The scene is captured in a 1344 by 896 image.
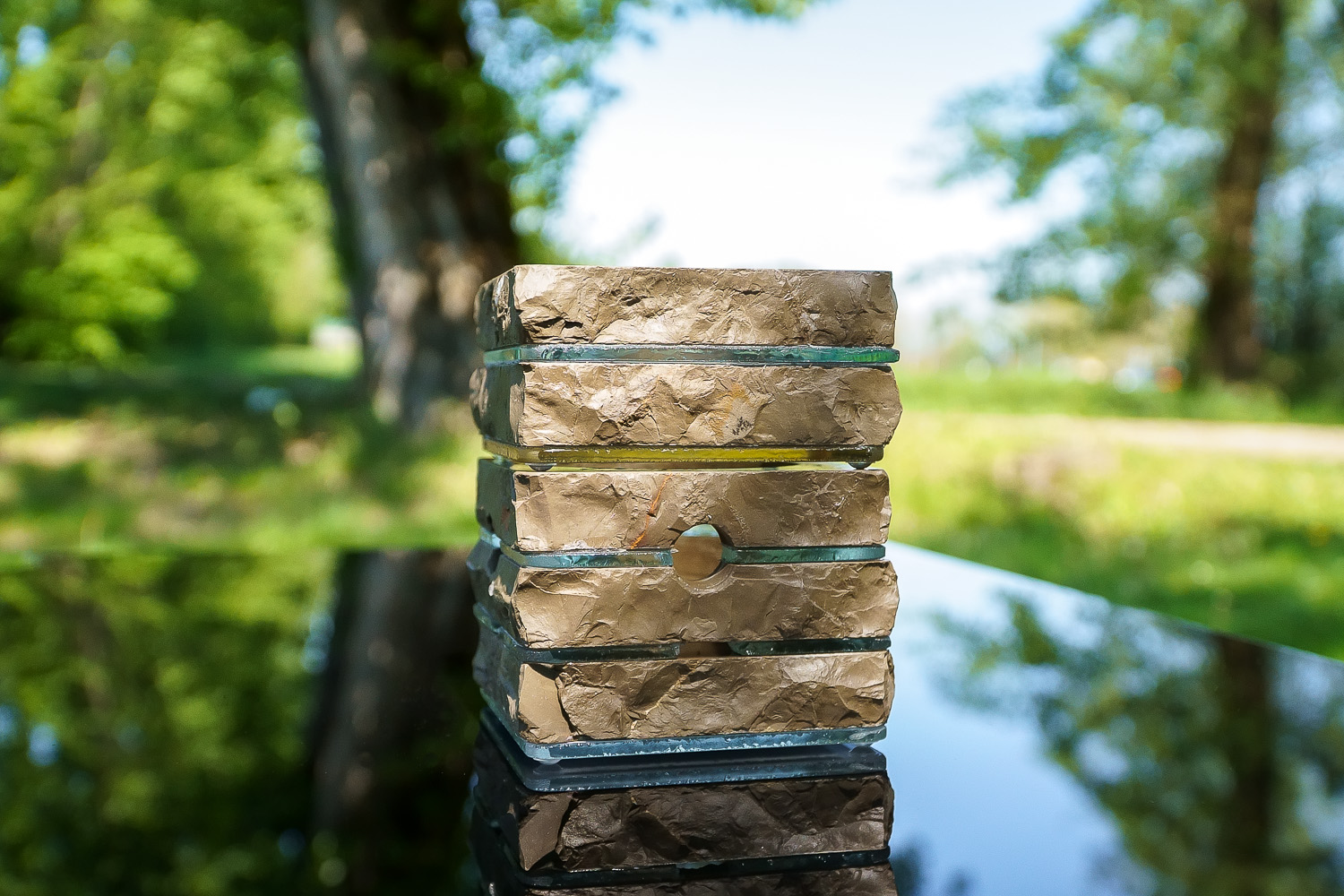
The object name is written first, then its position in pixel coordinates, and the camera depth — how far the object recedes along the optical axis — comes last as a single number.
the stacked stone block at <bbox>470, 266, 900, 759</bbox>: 0.94
